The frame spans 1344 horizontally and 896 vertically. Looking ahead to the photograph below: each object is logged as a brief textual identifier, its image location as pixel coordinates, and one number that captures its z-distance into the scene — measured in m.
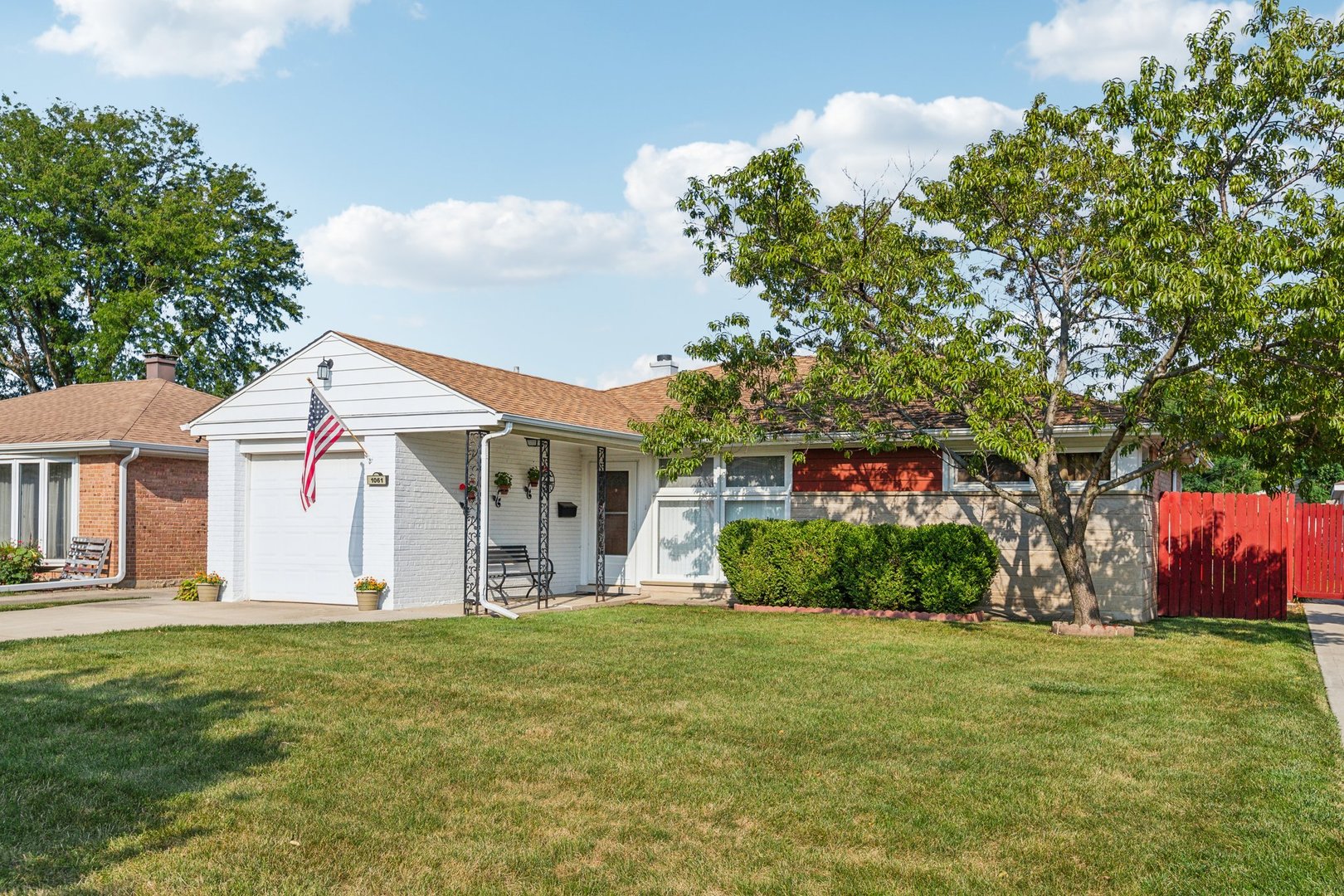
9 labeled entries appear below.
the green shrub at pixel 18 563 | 17.89
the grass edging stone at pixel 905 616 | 13.95
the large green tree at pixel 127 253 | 30.30
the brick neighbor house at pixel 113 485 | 18.19
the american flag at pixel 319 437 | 14.24
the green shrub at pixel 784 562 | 14.77
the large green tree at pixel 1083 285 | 10.05
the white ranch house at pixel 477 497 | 14.41
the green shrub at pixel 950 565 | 13.72
